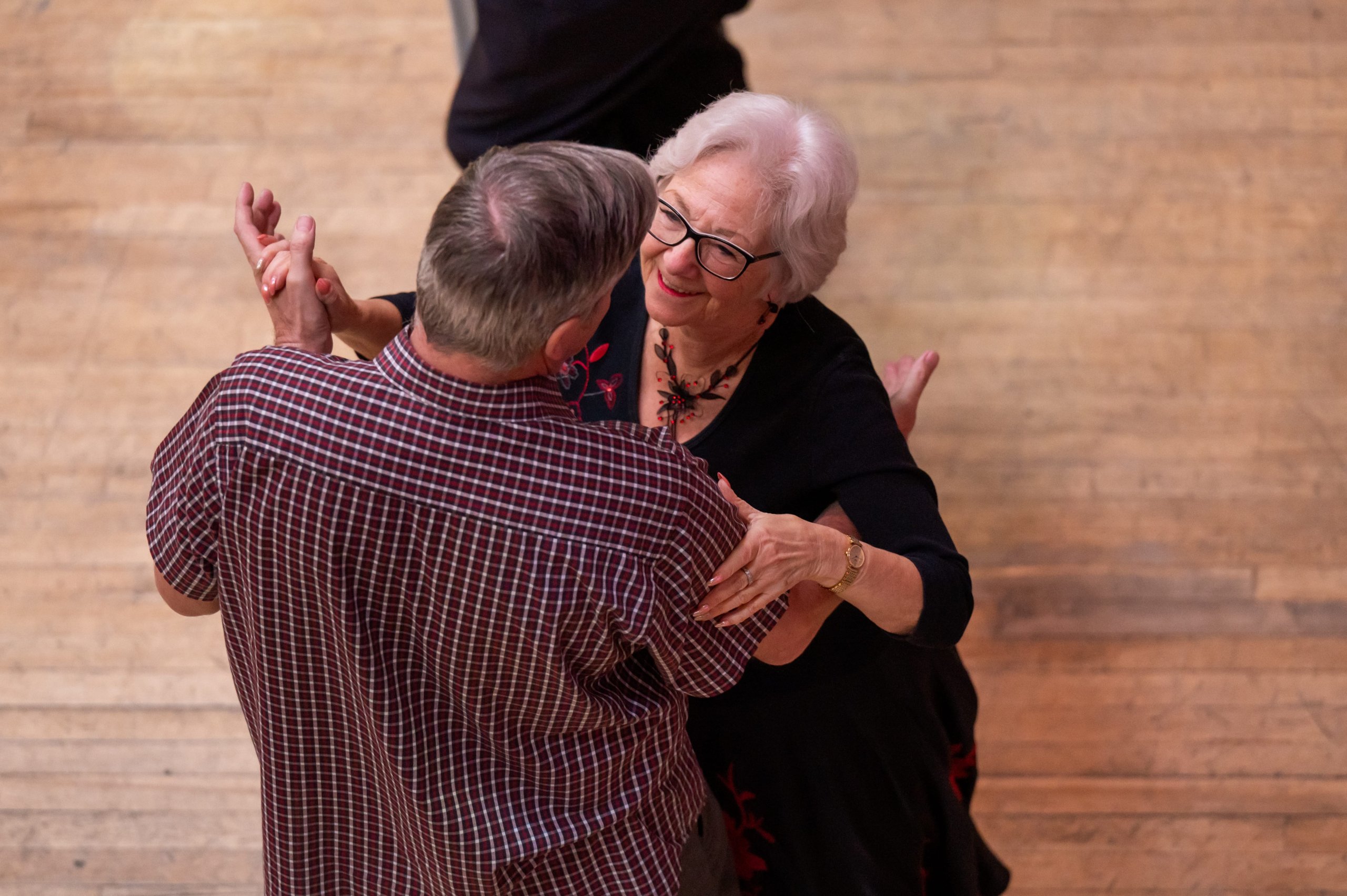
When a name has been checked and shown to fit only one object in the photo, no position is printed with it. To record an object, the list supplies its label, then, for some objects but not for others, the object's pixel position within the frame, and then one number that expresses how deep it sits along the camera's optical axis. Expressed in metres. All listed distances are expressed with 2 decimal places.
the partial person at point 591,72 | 5.04
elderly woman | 4.69
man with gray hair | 4.32
